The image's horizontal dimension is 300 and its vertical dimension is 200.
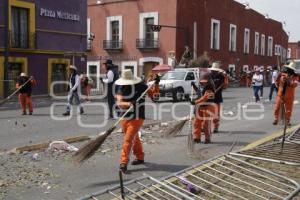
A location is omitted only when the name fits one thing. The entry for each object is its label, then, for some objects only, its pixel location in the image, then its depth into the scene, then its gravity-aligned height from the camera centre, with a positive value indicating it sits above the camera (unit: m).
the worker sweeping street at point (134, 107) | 7.49 -0.51
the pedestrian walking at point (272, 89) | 22.23 -0.63
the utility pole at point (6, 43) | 23.58 +1.50
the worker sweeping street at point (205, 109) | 9.92 -0.72
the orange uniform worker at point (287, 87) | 12.31 -0.29
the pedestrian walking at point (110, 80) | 14.47 -0.18
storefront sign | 27.17 +3.50
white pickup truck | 24.00 -0.41
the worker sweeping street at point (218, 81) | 10.90 -0.13
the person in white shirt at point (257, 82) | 21.53 -0.29
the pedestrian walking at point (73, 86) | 15.49 -0.39
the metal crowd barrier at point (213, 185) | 5.88 -1.46
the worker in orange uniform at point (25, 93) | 16.16 -0.65
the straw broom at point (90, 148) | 7.33 -1.14
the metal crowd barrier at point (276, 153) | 7.74 -1.34
